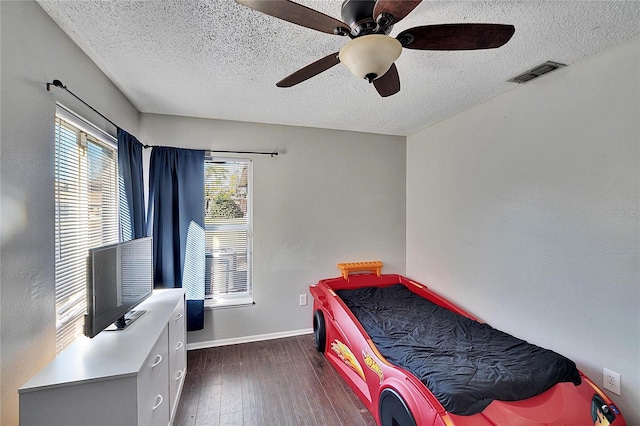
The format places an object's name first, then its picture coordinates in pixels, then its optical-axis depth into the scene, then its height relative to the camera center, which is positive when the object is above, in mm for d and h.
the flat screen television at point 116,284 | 1387 -436
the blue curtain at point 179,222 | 2711 -112
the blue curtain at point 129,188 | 2117 +180
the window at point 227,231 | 3002 -224
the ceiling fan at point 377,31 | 1038 +753
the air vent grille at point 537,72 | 1864 +987
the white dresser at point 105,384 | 1117 -739
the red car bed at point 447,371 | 1438 -963
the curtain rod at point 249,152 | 2936 +636
